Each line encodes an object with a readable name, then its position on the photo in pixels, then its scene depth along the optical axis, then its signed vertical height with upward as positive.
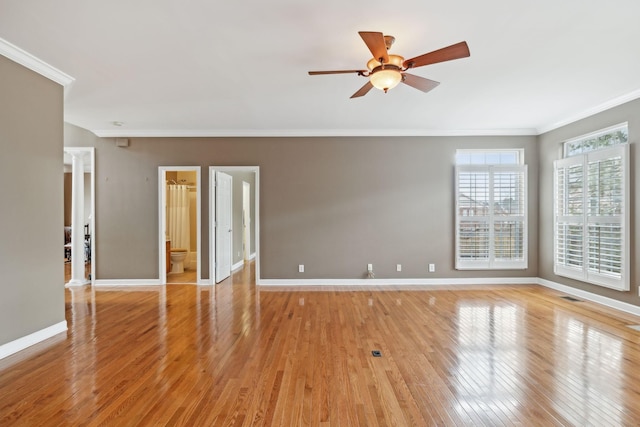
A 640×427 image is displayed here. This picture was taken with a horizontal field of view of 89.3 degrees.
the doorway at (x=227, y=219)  5.71 -0.11
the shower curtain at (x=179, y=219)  7.45 -0.12
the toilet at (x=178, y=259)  6.85 -0.96
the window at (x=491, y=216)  5.62 -0.06
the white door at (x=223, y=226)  5.83 -0.24
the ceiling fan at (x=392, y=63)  2.23 +1.16
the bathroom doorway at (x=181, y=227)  6.86 -0.31
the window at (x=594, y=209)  4.11 +0.04
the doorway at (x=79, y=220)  5.64 -0.10
